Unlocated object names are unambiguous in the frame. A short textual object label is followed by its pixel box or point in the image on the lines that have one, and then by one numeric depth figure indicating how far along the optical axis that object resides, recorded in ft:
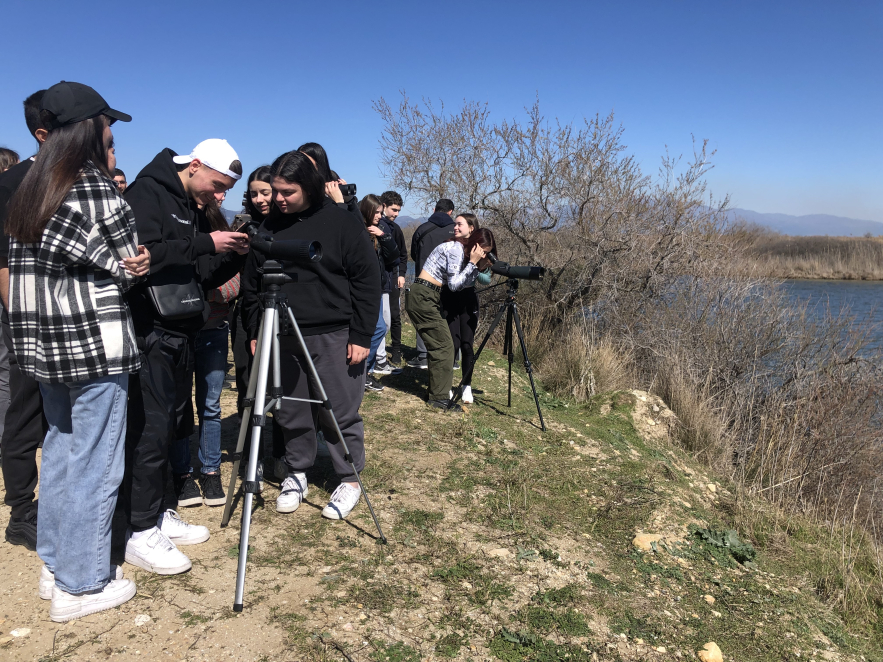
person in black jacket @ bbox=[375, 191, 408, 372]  19.74
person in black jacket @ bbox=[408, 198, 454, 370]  20.18
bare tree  29.68
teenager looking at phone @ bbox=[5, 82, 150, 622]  6.31
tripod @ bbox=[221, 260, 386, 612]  7.87
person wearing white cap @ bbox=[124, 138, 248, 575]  7.79
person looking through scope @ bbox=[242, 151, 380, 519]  9.53
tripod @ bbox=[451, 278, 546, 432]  15.92
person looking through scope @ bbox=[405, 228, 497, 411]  15.89
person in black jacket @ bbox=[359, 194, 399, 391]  16.96
